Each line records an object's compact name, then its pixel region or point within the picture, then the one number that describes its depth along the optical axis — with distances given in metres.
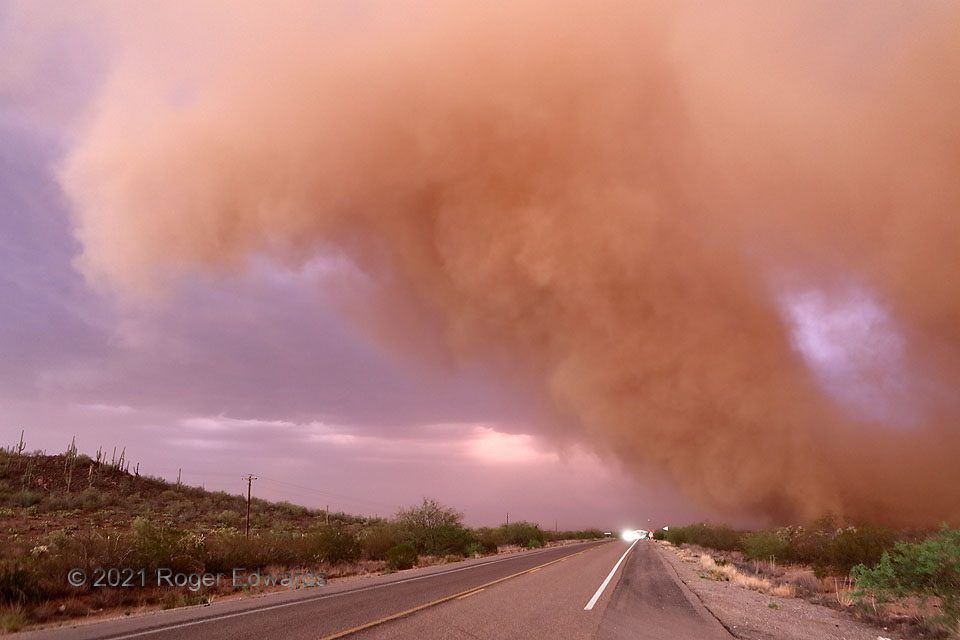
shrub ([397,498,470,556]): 30.28
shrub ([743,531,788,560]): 26.92
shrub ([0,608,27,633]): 8.16
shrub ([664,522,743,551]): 45.66
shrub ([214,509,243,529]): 38.74
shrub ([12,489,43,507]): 35.96
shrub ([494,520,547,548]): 50.41
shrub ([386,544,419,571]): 20.80
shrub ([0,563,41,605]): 9.87
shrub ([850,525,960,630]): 9.45
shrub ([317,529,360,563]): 21.00
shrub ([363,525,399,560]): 25.14
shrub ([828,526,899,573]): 18.28
